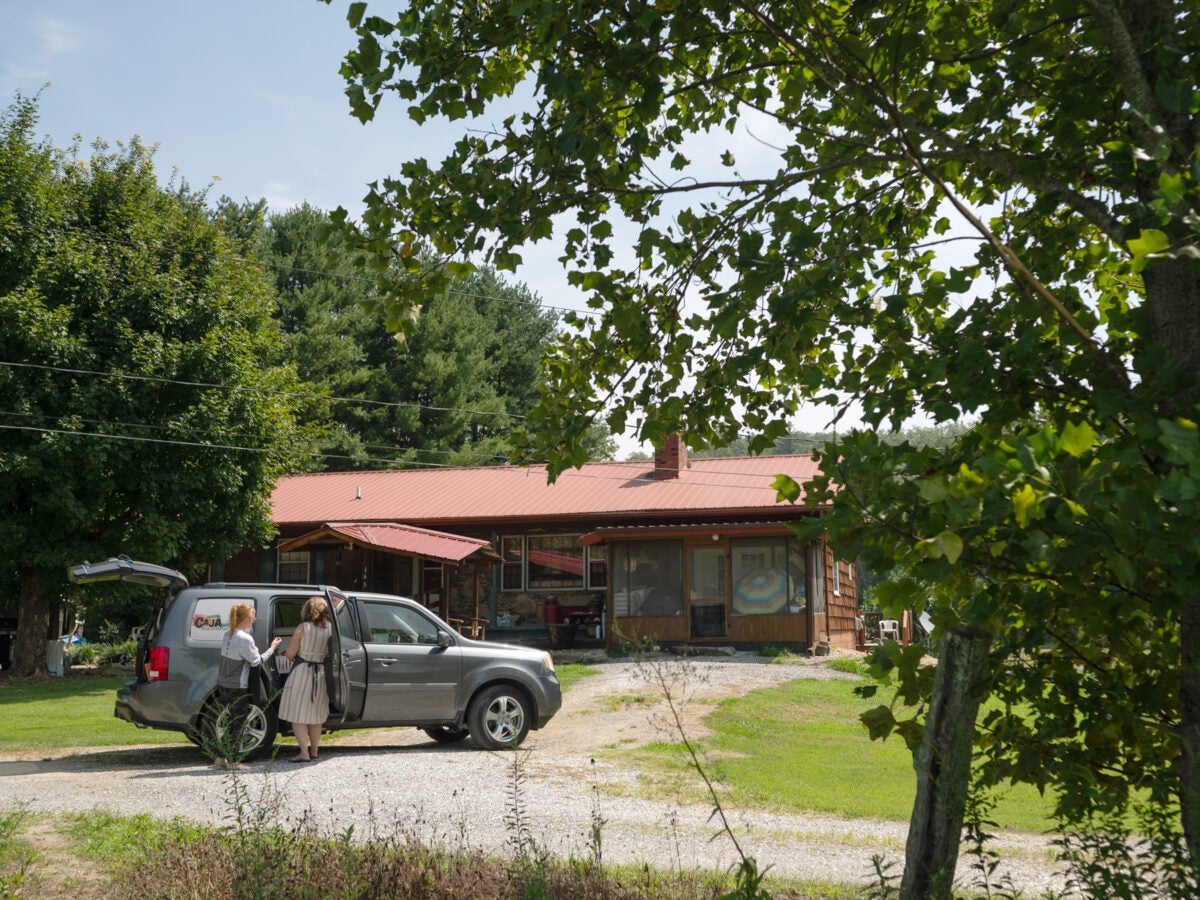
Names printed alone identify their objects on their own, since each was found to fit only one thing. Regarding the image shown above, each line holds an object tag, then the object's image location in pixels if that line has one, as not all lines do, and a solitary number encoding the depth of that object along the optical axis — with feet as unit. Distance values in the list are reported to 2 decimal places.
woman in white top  37.50
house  85.25
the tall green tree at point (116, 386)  72.13
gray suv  37.76
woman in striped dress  37.32
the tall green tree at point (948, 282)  11.16
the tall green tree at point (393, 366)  153.69
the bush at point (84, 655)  85.87
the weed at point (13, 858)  18.70
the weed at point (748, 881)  12.73
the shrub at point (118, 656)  84.12
